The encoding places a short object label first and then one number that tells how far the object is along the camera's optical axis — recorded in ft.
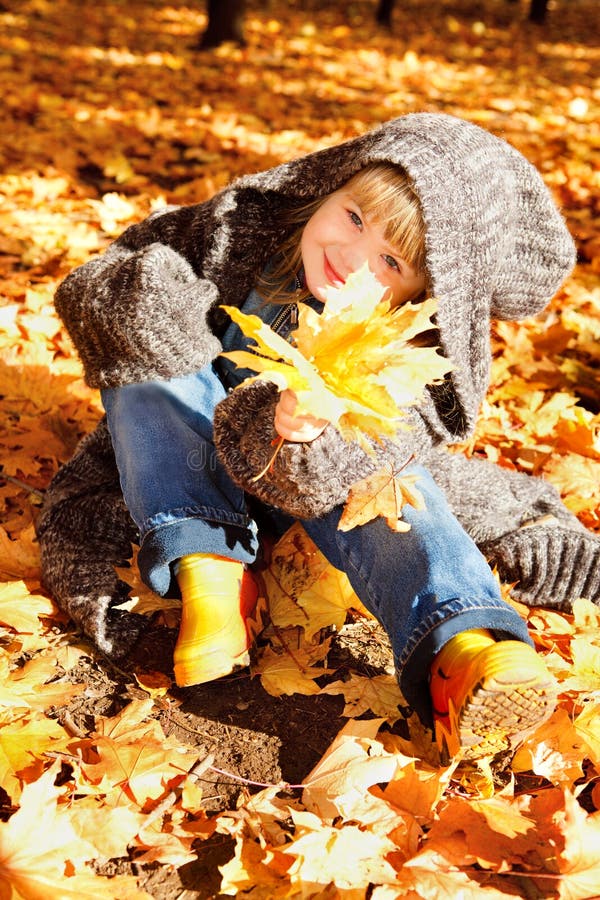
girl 5.35
